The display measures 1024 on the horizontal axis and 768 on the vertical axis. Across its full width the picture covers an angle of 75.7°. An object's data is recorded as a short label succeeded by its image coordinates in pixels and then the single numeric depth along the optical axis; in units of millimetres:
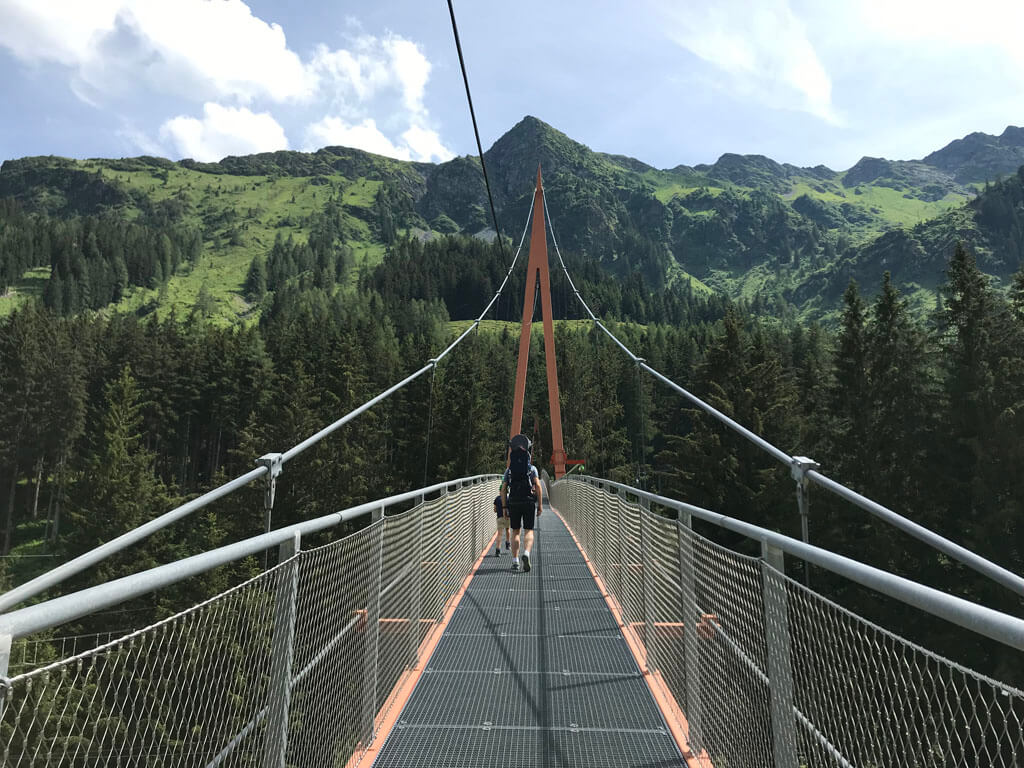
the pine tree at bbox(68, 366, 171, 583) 32375
